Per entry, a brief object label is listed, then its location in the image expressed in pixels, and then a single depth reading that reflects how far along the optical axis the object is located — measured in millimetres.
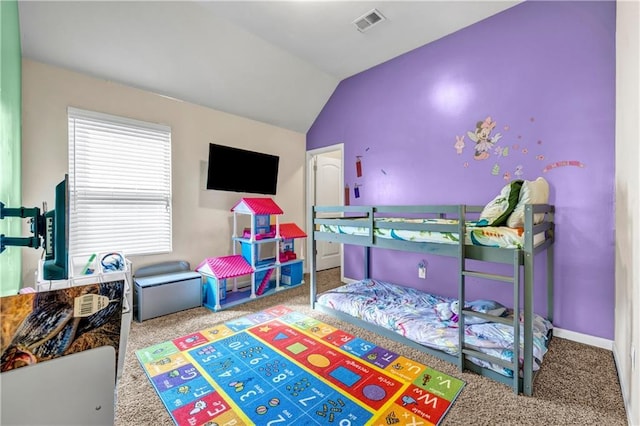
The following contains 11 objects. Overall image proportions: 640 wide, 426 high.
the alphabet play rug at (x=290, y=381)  1474
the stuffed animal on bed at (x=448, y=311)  2285
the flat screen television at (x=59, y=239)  850
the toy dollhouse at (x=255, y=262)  3031
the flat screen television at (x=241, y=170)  3355
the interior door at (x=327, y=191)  4654
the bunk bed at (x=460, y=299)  1682
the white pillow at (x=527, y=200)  1825
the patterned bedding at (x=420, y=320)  1856
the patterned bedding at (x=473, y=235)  1746
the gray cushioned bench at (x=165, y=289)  2635
